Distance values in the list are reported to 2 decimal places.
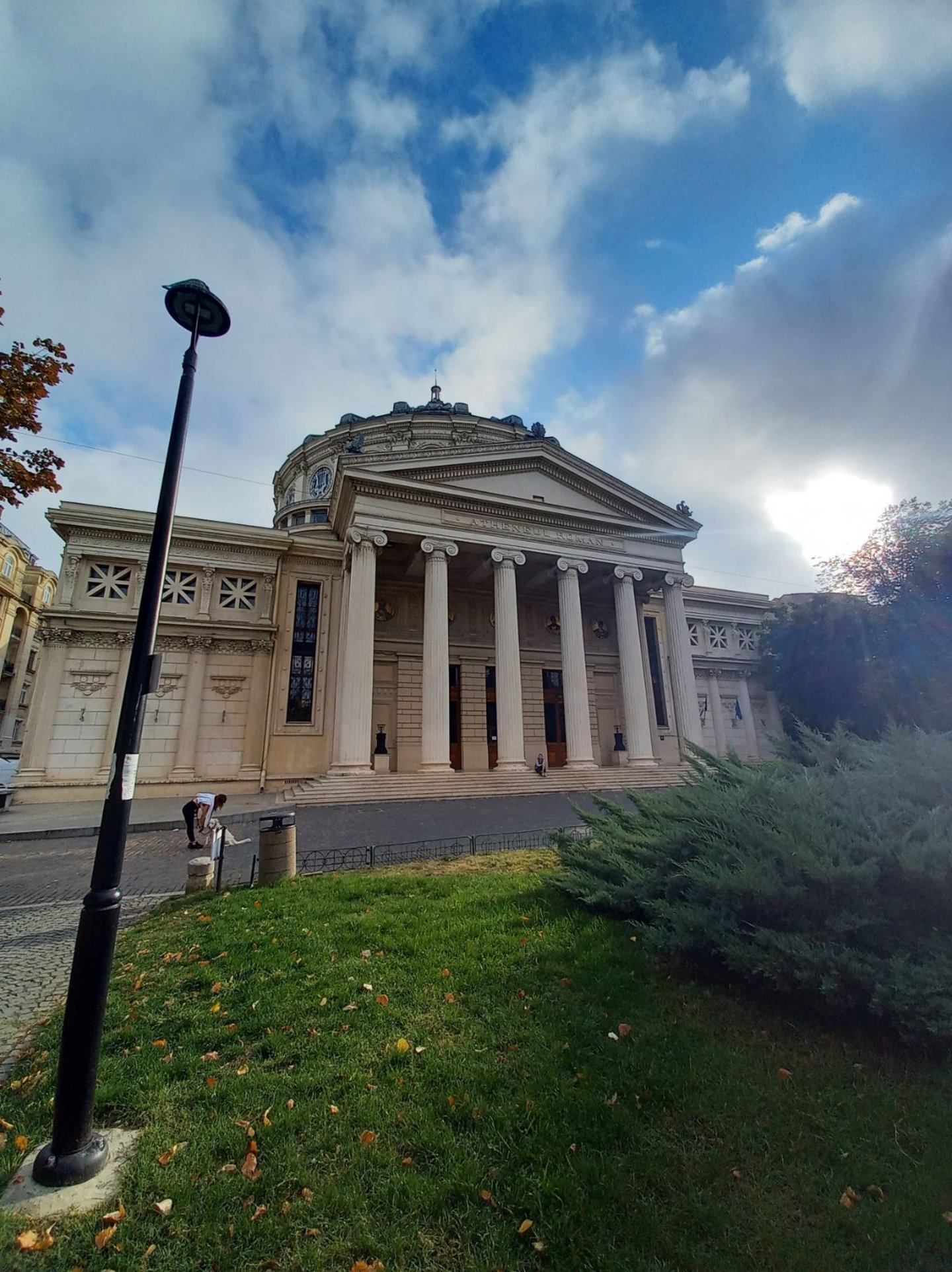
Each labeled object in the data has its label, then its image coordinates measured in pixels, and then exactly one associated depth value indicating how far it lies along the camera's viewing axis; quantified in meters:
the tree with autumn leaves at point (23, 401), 7.22
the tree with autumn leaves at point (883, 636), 26.34
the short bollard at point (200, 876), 8.09
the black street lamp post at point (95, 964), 2.73
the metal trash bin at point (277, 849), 8.20
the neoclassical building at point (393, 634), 21.80
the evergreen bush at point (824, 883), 3.64
